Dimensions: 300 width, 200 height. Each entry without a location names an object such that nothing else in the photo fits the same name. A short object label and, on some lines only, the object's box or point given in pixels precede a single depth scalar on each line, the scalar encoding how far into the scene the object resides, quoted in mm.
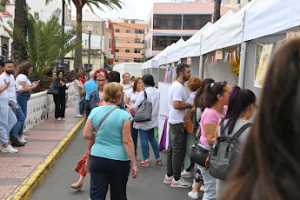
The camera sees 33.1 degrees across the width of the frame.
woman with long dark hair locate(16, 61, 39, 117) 10594
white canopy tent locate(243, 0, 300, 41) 3996
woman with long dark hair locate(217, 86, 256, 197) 3945
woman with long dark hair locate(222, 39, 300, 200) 1212
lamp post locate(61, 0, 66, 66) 27734
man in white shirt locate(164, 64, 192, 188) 7230
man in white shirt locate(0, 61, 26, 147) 9344
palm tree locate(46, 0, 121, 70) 29500
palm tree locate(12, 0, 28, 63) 16703
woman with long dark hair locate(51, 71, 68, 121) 16750
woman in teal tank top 4754
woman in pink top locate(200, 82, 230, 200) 5086
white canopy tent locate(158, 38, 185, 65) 14308
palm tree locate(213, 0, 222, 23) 20516
